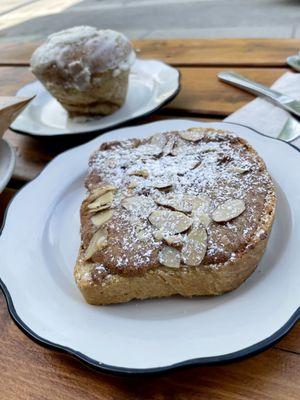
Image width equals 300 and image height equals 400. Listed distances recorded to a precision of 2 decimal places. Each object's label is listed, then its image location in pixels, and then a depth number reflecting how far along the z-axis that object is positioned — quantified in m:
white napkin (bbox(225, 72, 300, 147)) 0.35
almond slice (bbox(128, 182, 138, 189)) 0.28
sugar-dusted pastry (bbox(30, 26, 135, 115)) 0.36
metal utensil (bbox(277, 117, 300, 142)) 0.33
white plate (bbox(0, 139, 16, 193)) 0.32
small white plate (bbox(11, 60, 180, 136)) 0.38
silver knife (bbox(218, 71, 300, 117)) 0.36
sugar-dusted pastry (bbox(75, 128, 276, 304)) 0.23
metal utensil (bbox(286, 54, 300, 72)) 0.41
